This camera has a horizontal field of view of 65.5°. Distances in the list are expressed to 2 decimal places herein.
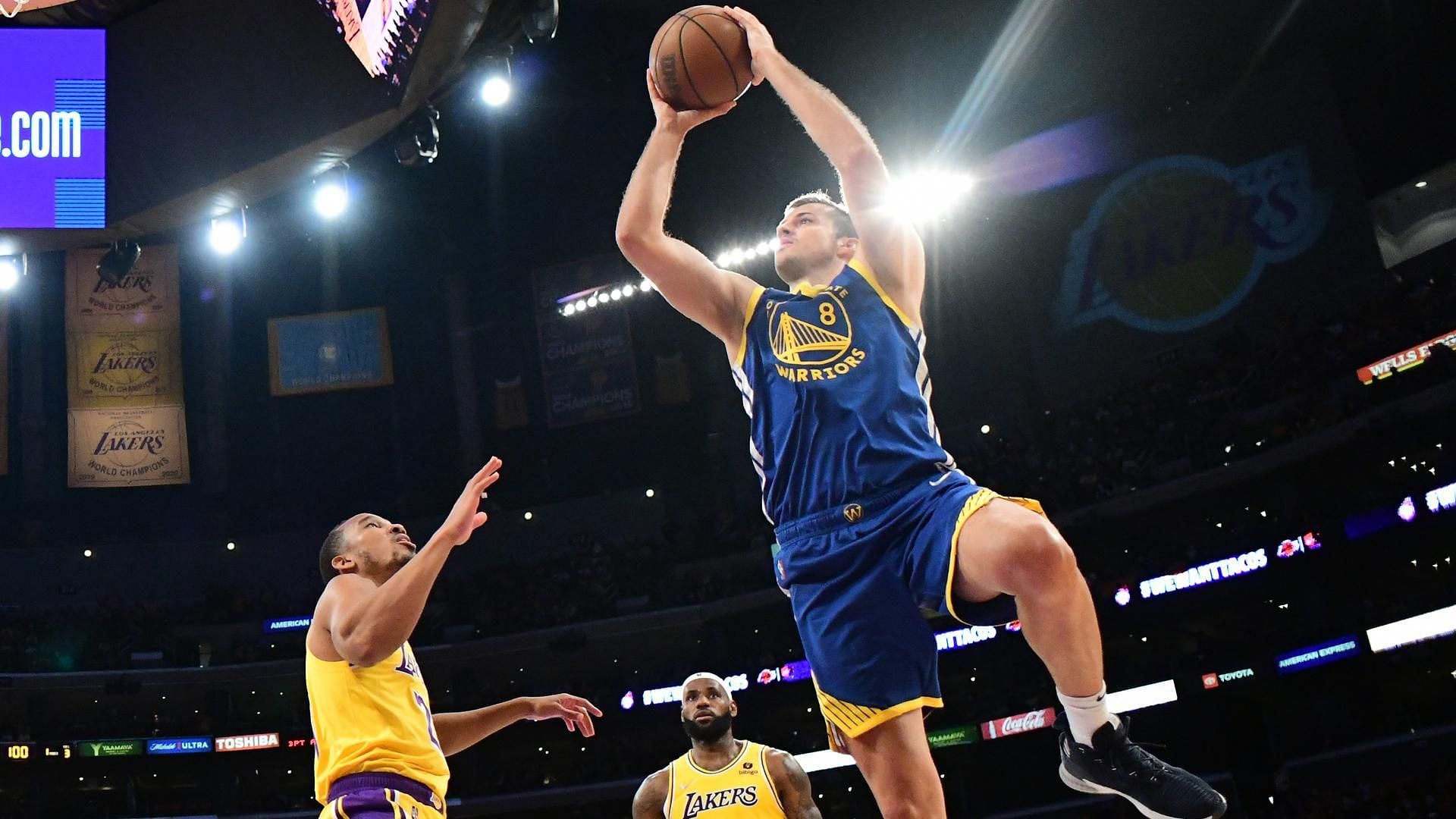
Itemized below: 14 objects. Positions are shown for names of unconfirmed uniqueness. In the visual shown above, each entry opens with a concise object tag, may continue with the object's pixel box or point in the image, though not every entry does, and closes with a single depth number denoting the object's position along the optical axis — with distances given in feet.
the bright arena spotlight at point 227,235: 50.92
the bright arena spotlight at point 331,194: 51.47
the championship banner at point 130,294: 63.21
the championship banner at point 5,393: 69.44
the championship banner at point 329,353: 74.90
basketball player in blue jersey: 9.40
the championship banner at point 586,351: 78.02
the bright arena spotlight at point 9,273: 52.37
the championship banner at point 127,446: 65.57
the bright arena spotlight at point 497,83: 47.70
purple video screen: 37.70
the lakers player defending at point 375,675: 12.12
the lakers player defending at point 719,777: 20.30
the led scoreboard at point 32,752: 73.31
